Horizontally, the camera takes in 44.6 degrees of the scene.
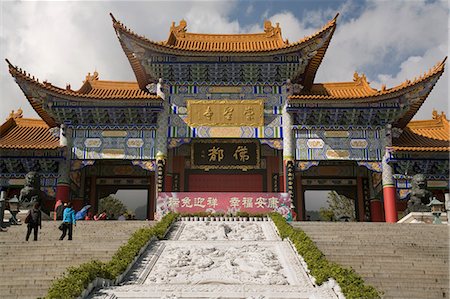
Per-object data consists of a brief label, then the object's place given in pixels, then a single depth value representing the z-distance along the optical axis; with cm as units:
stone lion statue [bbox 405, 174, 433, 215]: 2022
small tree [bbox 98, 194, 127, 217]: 5438
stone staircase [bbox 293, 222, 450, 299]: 1093
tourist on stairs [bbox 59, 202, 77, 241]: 1455
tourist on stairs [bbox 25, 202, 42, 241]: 1442
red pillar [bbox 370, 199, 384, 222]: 2519
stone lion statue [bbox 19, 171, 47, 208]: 2019
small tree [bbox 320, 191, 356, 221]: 4656
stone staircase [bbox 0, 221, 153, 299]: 1066
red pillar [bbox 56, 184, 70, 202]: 2288
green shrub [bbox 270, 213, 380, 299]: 941
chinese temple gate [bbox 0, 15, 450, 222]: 2312
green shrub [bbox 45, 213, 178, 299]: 909
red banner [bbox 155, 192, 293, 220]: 2056
